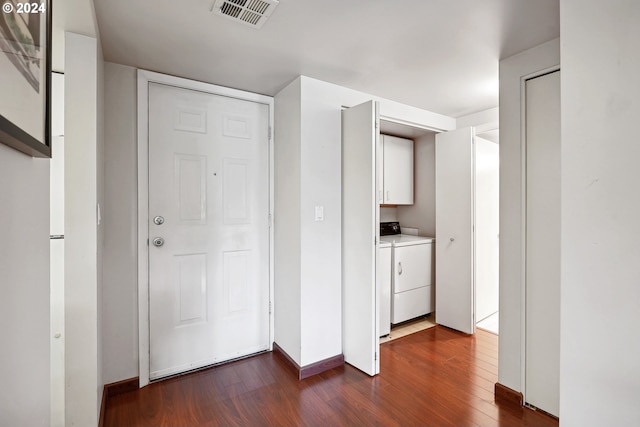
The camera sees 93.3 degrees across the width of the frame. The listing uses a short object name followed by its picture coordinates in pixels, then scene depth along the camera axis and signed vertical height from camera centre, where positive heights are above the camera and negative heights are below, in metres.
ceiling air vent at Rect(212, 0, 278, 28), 1.49 +1.04
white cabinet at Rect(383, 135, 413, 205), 3.56 +0.52
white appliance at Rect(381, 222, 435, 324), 3.14 -0.70
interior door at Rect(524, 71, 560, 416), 1.81 -0.18
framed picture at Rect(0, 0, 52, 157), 0.51 +0.27
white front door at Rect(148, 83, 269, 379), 2.25 -0.12
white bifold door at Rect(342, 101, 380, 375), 2.26 -0.18
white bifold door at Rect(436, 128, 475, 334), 3.04 -0.17
